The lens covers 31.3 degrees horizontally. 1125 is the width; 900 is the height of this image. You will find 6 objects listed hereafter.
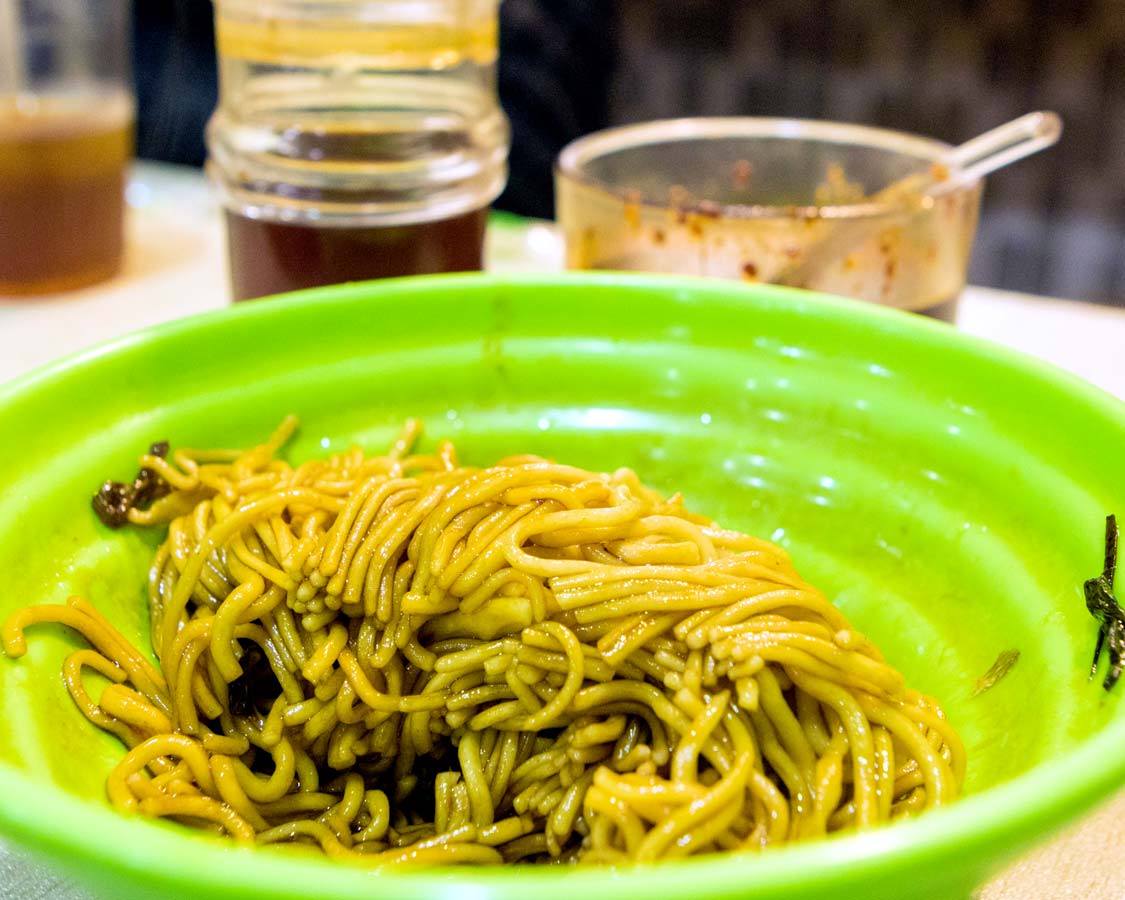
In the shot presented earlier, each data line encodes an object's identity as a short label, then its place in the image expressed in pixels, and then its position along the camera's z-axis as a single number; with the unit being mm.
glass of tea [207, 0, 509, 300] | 436
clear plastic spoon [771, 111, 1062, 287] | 423
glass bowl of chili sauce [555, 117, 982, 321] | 424
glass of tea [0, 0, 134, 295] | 503
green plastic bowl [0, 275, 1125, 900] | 225
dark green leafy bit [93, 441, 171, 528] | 360
